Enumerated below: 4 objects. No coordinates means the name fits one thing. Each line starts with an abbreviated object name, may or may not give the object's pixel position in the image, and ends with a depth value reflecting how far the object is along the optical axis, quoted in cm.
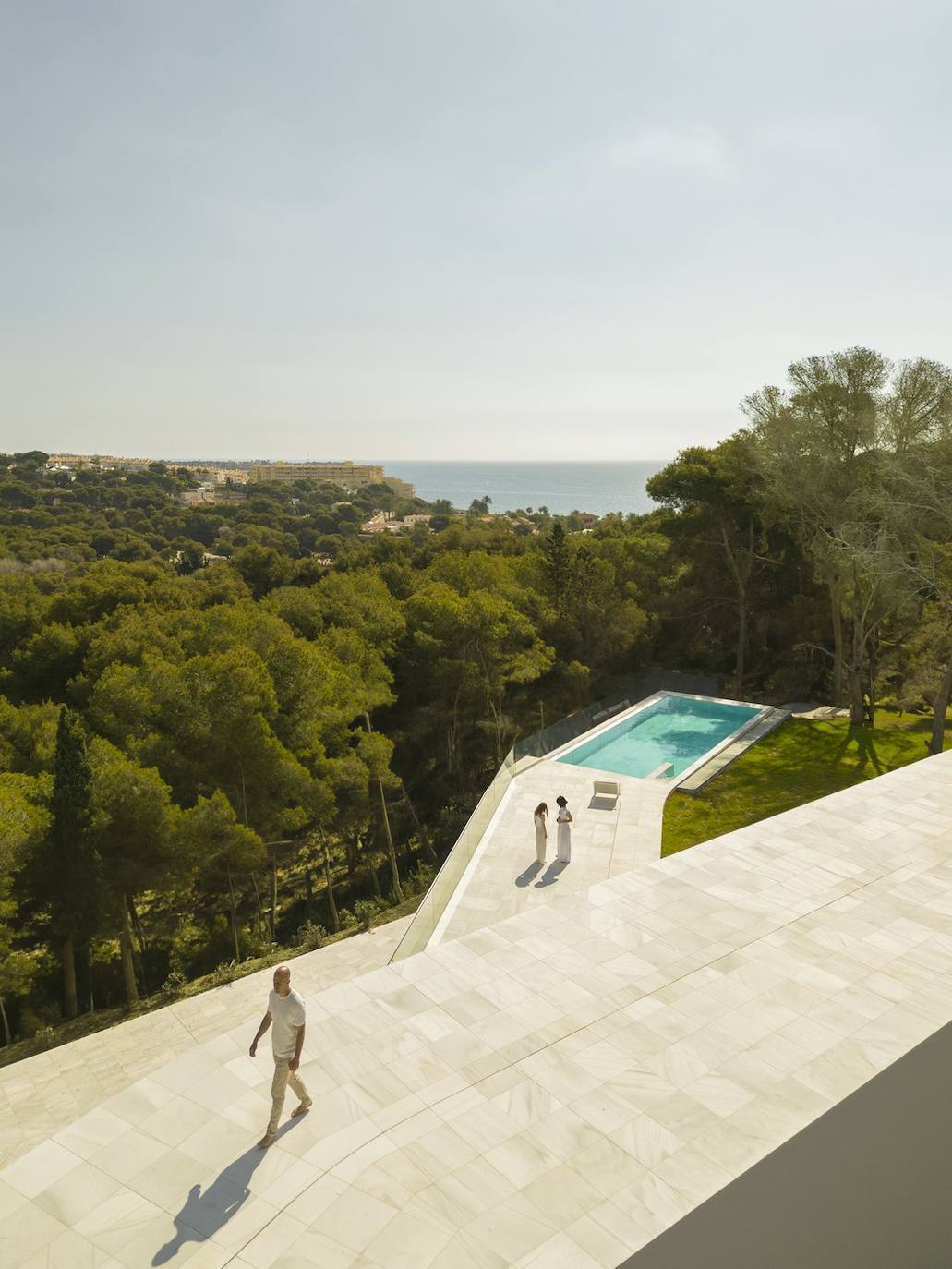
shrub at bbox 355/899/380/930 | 1719
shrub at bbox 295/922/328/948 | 1662
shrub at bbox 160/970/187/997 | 1560
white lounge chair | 1548
